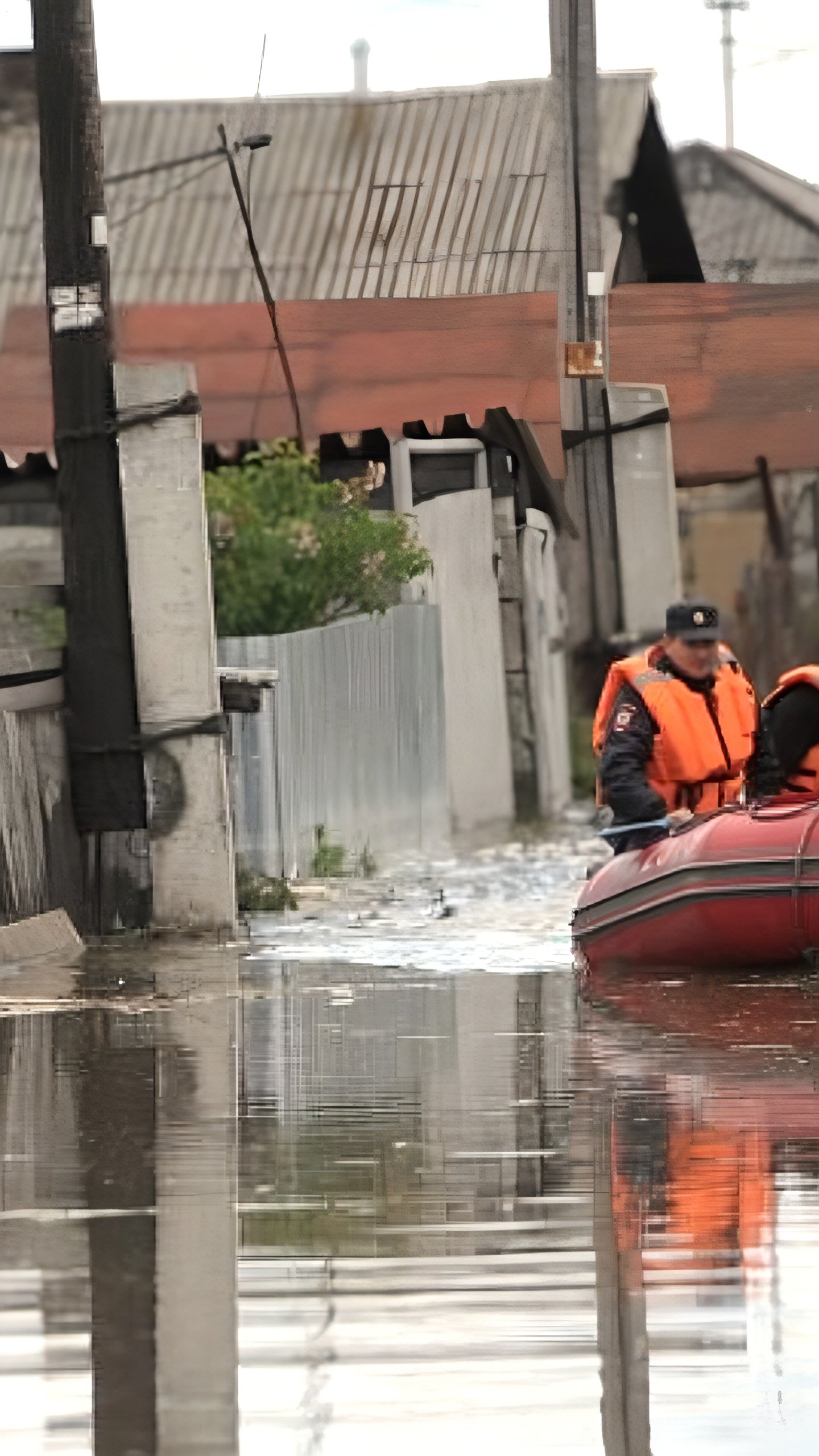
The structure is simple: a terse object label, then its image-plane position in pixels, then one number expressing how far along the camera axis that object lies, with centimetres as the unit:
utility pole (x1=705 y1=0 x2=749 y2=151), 2881
